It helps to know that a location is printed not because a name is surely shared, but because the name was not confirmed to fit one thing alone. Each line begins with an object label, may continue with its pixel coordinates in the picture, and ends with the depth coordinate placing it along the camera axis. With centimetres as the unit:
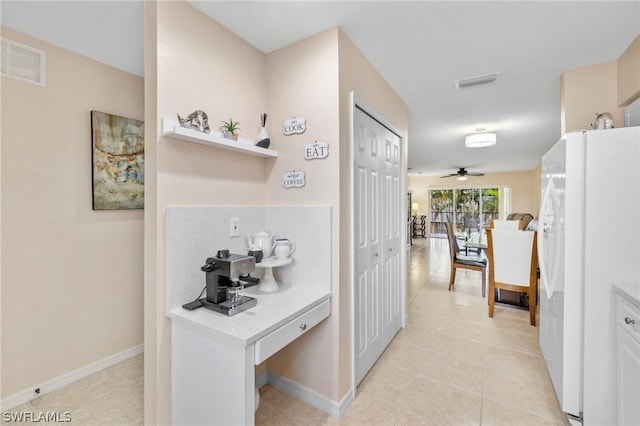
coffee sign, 184
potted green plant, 165
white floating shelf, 137
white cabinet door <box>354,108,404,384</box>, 200
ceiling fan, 759
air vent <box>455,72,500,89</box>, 240
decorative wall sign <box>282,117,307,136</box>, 182
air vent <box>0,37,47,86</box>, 174
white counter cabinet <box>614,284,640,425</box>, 125
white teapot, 176
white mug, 178
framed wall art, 212
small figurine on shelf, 145
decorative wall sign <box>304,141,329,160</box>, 173
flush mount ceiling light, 390
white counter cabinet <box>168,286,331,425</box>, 117
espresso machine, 136
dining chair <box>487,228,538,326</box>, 307
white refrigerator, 144
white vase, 183
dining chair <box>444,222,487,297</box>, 400
